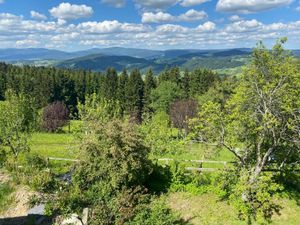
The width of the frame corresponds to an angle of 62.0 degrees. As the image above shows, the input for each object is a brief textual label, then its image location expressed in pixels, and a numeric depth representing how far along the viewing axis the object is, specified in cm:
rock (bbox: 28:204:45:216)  1289
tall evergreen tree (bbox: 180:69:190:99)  5627
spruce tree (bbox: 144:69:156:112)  5474
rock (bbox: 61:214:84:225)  1188
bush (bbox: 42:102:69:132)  4241
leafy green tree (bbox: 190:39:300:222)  1284
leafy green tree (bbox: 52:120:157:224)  1212
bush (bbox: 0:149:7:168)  1827
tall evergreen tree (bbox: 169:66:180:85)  5703
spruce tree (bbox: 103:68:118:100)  5744
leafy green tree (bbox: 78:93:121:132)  1955
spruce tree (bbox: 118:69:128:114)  5513
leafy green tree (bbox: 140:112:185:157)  1881
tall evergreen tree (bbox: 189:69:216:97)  5409
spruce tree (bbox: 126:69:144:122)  5461
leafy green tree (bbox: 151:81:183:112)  4913
